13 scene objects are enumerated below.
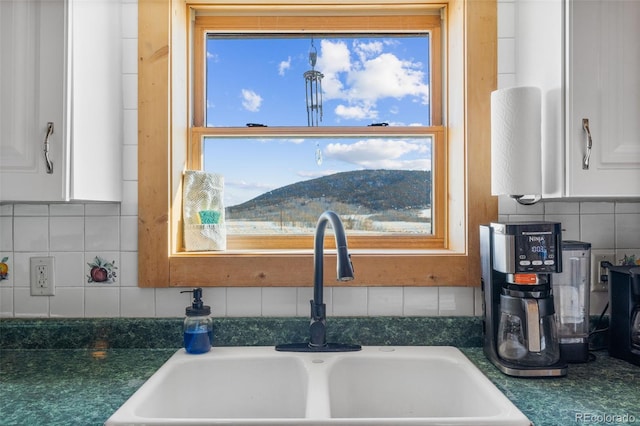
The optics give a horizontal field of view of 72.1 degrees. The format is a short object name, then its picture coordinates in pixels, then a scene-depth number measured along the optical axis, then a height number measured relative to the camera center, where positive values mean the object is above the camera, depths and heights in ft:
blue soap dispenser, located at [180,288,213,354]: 4.21 -1.11
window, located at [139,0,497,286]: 4.67 +0.96
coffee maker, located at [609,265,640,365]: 4.07 -0.93
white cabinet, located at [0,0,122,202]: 3.70 +0.99
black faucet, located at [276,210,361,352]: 4.08 -0.93
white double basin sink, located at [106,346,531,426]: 4.11 -1.61
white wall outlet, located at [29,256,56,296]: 4.74 -0.63
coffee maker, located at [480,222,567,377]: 3.66 -0.71
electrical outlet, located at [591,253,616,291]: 4.71 -0.62
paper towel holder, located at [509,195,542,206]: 4.35 +0.16
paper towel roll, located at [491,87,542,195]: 3.97 +0.69
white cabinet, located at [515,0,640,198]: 3.71 +1.00
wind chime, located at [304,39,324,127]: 5.55 +1.63
